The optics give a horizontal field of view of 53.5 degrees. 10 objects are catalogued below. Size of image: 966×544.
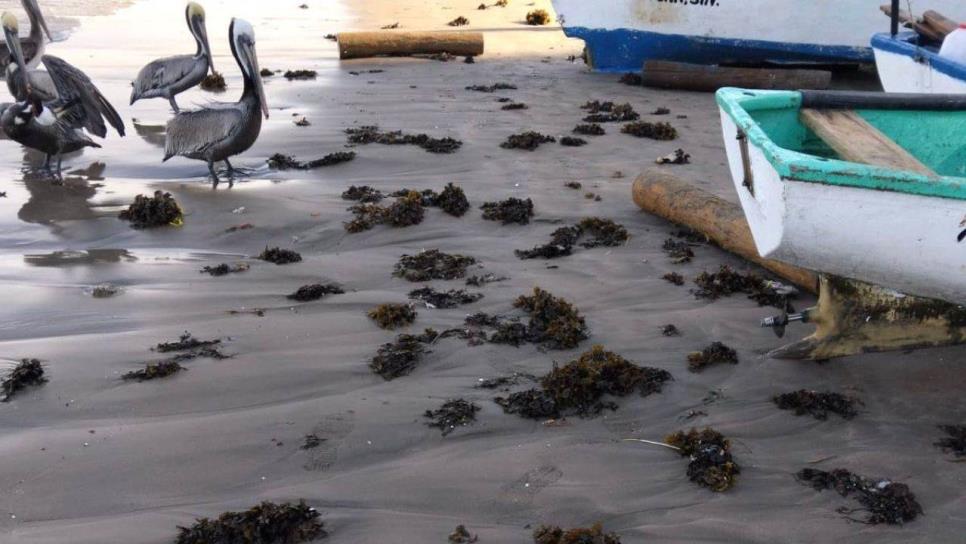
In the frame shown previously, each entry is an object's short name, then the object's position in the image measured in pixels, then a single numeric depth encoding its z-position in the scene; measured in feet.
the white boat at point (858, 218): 12.10
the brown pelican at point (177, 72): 31.40
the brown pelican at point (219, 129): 24.36
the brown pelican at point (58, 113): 25.02
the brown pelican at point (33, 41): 33.09
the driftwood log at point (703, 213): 17.30
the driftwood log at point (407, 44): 41.24
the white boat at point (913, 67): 20.59
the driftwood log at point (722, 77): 34.19
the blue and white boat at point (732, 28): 37.14
